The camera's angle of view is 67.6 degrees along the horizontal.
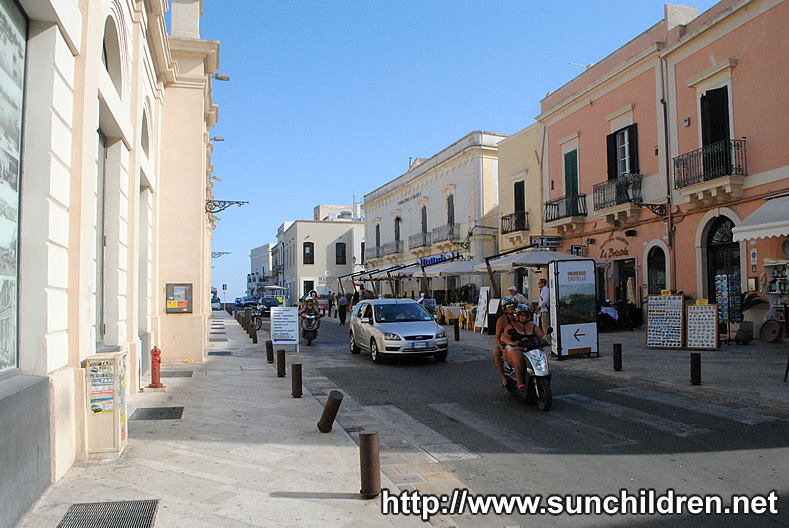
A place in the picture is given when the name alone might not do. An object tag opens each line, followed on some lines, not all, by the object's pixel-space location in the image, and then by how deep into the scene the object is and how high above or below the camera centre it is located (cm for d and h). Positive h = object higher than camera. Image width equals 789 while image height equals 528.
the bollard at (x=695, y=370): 922 -136
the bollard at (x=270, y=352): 1342 -141
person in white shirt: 1631 -57
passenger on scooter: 861 -53
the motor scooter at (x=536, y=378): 785 -125
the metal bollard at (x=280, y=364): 1133 -142
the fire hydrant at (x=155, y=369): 959 -125
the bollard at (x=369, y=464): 456 -137
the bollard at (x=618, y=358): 1100 -138
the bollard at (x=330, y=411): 646 -136
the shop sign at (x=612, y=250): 1992 +120
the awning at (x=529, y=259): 1805 +83
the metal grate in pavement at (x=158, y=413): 750 -158
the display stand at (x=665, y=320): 1370 -87
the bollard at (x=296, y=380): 899 -139
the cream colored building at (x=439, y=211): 3162 +486
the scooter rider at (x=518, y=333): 834 -68
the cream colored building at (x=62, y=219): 457 +75
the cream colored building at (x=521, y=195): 2544 +410
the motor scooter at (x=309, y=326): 1861 -116
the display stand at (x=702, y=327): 1306 -100
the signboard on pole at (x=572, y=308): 1287 -51
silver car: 1310 -98
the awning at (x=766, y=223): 1124 +116
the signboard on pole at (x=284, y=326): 1573 -95
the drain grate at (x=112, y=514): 413 -160
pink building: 1480 +401
